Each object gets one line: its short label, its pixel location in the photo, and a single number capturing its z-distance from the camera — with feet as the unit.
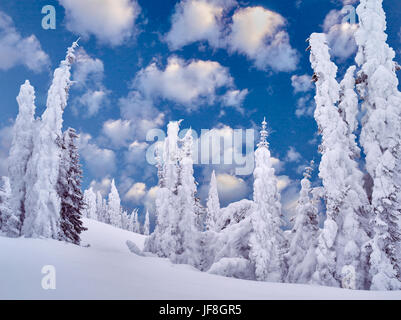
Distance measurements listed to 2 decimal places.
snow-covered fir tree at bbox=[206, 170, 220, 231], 178.09
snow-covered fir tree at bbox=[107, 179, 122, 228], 261.03
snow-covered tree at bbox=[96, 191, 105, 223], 302.45
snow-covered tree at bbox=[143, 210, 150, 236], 329.44
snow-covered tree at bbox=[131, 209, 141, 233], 355.31
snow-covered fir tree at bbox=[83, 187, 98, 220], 265.95
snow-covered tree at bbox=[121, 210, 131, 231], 313.94
